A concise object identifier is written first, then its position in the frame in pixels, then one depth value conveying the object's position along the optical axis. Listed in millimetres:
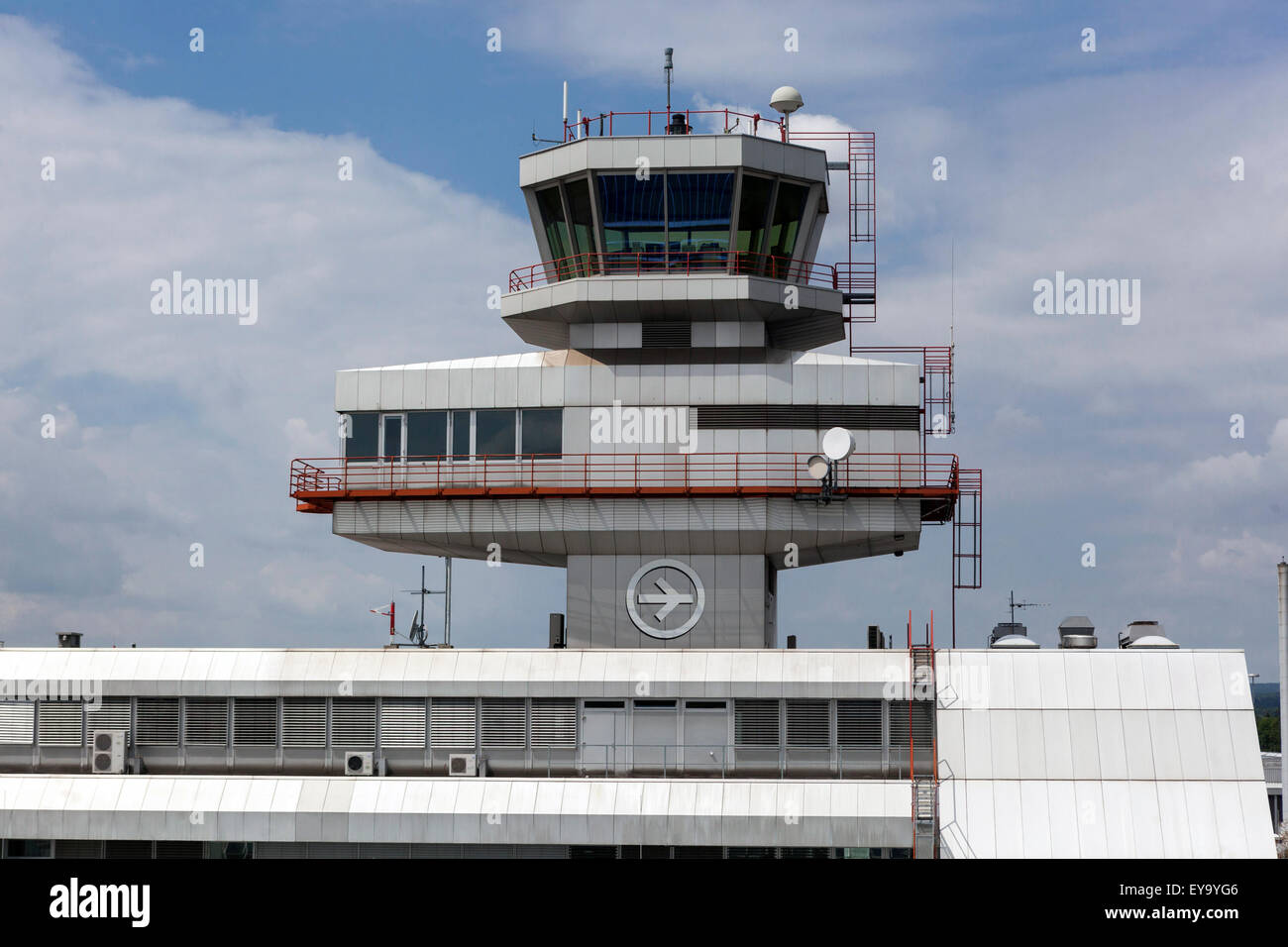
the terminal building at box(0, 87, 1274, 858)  35250
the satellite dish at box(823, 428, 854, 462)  38812
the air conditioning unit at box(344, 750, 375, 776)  36906
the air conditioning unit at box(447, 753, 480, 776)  36719
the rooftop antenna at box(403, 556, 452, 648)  41375
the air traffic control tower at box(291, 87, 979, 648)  39938
